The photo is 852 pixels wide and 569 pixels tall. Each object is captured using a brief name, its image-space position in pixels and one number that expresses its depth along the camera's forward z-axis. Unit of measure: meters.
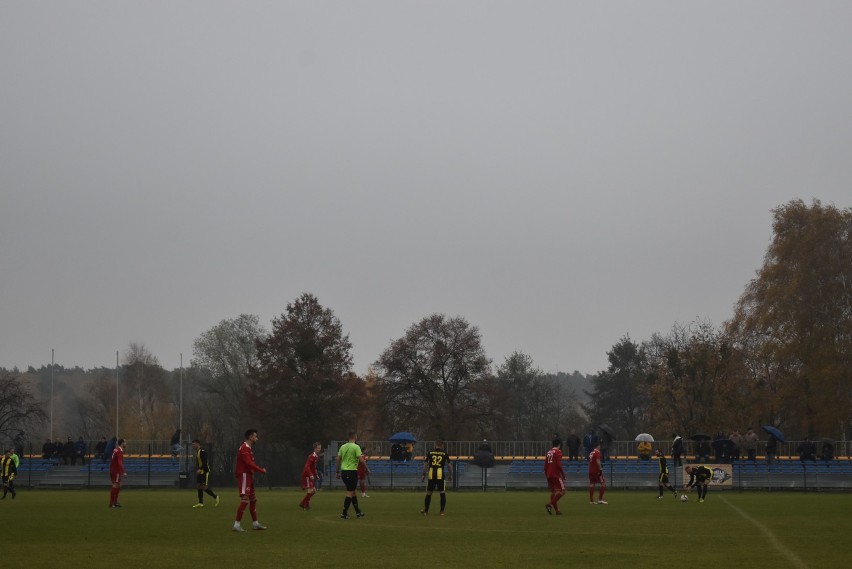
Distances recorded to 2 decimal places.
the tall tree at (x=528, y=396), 108.19
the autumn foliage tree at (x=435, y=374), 84.25
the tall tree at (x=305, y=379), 77.81
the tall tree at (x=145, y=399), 109.47
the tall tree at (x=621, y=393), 113.62
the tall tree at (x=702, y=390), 74.69
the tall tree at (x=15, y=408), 87.31
